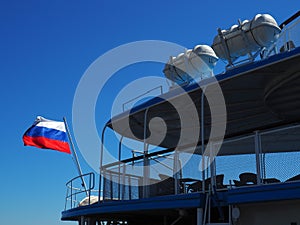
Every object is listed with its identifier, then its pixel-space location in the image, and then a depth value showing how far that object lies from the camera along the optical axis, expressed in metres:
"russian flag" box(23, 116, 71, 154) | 20.09
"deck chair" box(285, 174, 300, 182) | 7.37
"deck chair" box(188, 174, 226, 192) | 8.66
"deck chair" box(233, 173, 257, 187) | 8.22
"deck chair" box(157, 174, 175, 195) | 10.30
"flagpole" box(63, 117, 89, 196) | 19.02
